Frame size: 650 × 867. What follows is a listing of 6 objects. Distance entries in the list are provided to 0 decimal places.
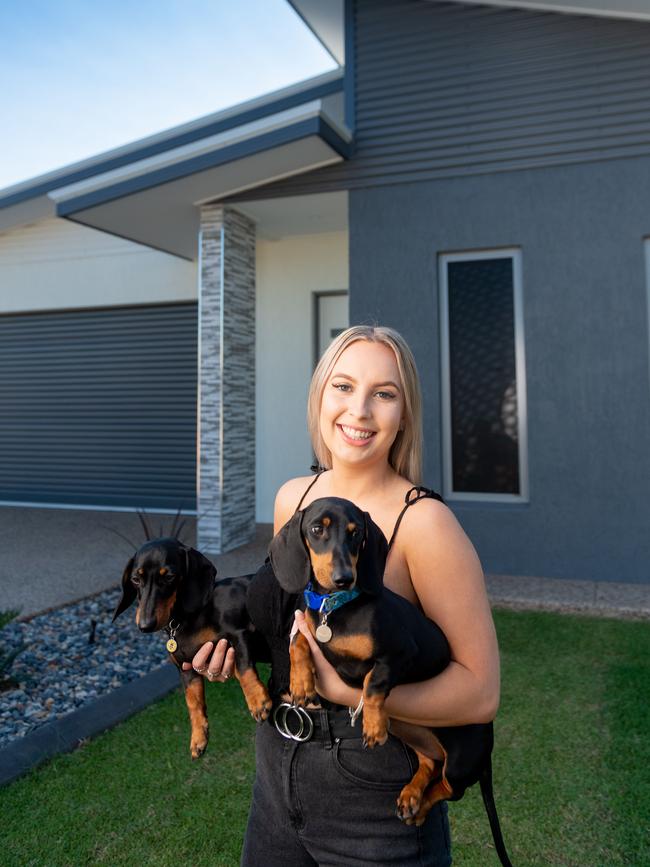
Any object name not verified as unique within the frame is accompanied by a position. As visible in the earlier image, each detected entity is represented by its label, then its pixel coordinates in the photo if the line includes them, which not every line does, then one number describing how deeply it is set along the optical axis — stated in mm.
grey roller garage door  9844
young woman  1143
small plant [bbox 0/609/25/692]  3568
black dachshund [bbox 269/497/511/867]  1008
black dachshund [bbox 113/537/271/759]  1174
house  5801
